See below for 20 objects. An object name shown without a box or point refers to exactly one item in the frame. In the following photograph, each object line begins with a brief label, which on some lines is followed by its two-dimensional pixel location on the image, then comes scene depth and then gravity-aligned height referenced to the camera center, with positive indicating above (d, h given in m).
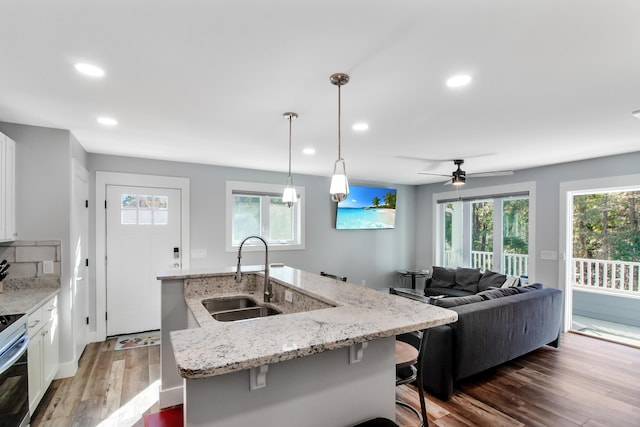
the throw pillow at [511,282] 4.43 -0.96
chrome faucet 2.51 -0.55
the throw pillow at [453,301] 3.08 -0.87
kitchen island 1.10 -0.60
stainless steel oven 1.86 -0.98
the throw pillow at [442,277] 5.66 -1.16
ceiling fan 4.50 +0.55
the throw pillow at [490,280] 4.88 -1.04
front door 4.20 -0.52
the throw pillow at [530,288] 3.80 -0.91
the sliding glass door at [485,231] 5.46 -0.33
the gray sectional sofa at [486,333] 2.84 -1.18
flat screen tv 6.10 +0.08
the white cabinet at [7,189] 2.62 +0.20
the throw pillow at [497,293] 3.47 -0.89
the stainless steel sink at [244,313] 2.41 -0.77
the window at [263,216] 5.05 -0.05
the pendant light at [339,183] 2.00 +0.19
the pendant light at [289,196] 2.85 +0.15
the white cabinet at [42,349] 2.38 -1.11
